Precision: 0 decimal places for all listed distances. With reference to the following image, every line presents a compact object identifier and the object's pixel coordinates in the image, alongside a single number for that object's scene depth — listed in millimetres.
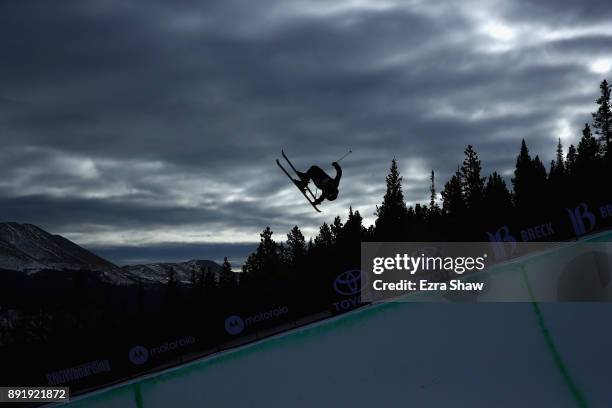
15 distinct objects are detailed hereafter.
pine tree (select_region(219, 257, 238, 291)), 103012
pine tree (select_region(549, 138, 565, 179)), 71769
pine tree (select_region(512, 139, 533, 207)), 81000
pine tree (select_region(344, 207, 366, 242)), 79350
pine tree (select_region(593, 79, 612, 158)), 81562
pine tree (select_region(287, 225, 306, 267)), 116900
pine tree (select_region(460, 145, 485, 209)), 88562
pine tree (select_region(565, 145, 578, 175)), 111369
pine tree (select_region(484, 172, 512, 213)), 70512
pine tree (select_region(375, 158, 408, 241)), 71812
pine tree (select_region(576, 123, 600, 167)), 66500
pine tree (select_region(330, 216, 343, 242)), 119250
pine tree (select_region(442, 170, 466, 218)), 76375
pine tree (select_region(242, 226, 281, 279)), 109250
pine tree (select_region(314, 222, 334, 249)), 124188
